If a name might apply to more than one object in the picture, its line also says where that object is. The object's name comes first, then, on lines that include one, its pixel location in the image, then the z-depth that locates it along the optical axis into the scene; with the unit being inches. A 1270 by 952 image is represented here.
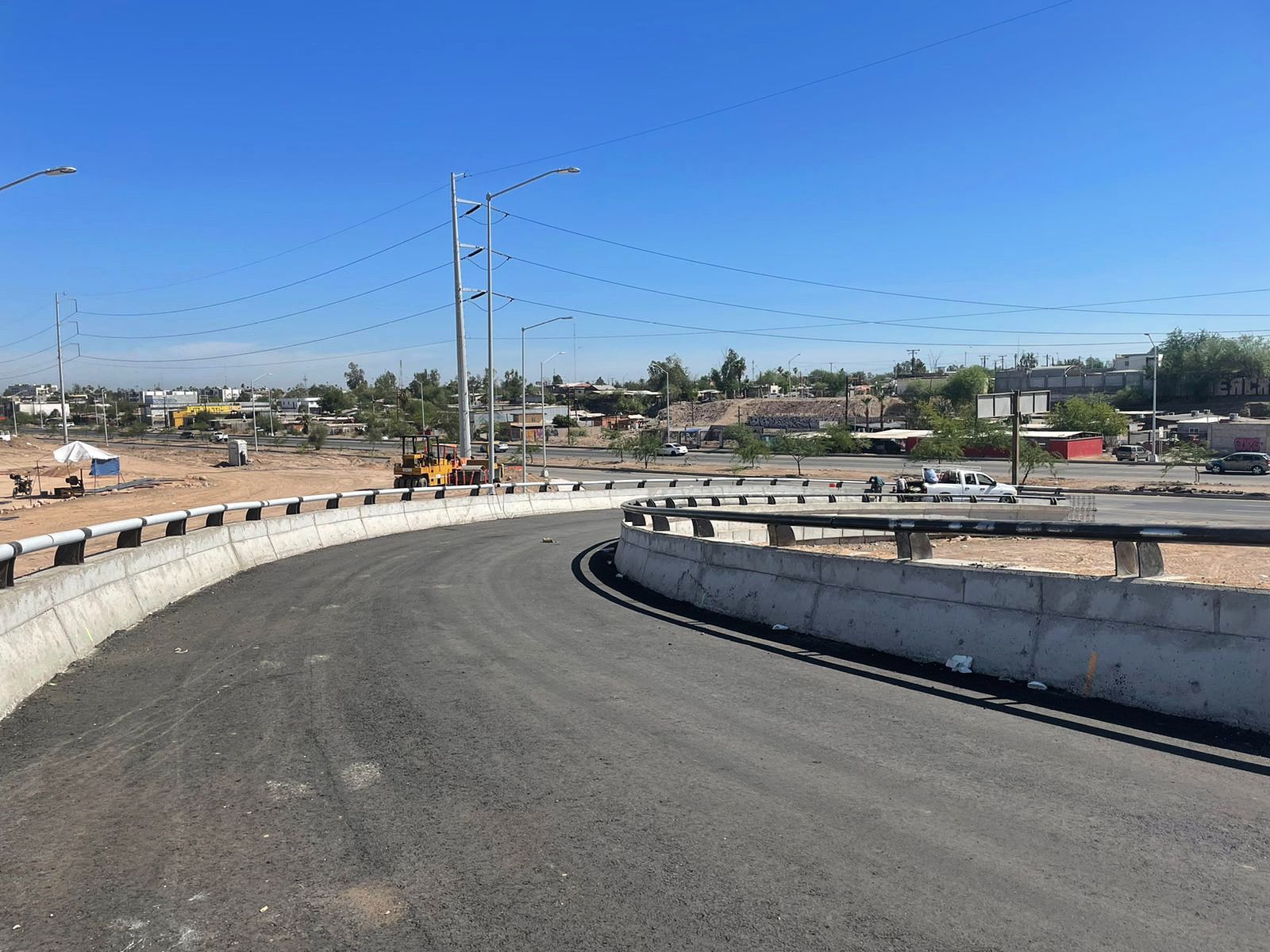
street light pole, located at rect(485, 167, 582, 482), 1491.1
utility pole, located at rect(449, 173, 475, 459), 1421.0
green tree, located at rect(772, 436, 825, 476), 3004.4
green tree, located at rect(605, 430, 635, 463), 3563.0
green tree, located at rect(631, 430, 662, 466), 3368.6
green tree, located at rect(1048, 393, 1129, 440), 3585.1
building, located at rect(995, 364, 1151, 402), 5595.5
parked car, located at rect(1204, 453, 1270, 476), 2405.3
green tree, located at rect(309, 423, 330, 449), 4255.2
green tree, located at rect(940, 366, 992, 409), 5969.5
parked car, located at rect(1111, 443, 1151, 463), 3058.6
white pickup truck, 1453.0
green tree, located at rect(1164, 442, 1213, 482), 2327.8
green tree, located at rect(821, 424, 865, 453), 3284.9
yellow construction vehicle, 1742.1
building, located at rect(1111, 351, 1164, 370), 6565.0
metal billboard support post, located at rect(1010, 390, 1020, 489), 1998.0
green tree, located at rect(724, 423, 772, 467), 2923.2
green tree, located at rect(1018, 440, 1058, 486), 2379.4
